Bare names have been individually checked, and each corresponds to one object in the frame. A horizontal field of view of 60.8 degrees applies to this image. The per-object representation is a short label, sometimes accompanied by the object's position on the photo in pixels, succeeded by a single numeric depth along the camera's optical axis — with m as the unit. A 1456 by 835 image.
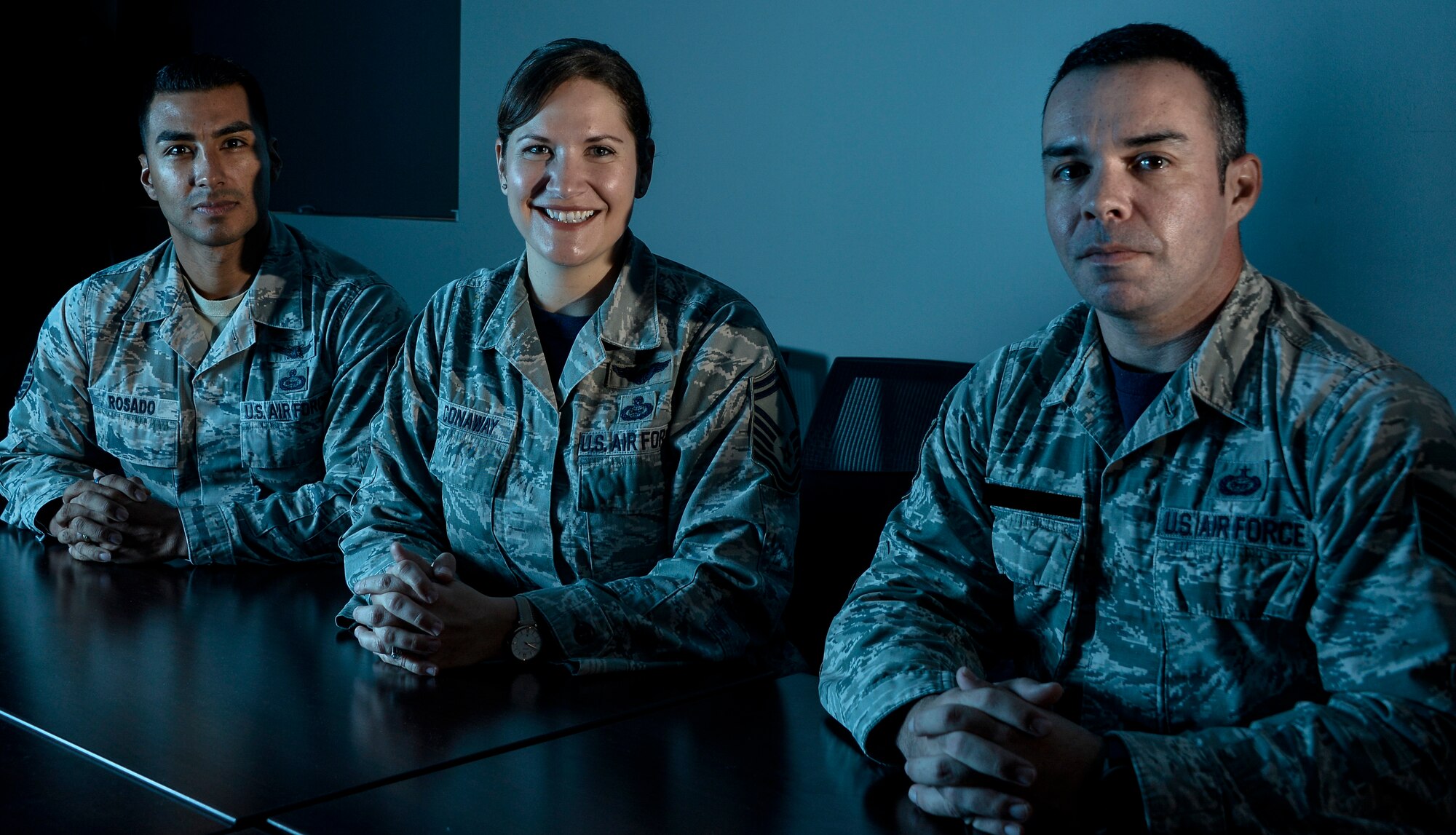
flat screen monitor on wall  3.75
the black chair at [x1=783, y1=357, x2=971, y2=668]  2.04
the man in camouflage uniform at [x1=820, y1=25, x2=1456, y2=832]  1.18
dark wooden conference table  1.17
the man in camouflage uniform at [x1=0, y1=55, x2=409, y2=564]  2.49
